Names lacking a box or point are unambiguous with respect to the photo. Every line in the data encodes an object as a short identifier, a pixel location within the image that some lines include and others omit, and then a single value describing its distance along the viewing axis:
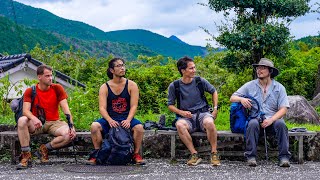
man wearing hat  8.55
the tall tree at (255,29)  14.97
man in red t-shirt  8.62
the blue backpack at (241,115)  8.80
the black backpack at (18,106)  8.86
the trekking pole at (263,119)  8.71
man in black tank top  8.70
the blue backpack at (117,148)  8.48
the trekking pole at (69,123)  8.79
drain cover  8.12
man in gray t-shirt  8.77
